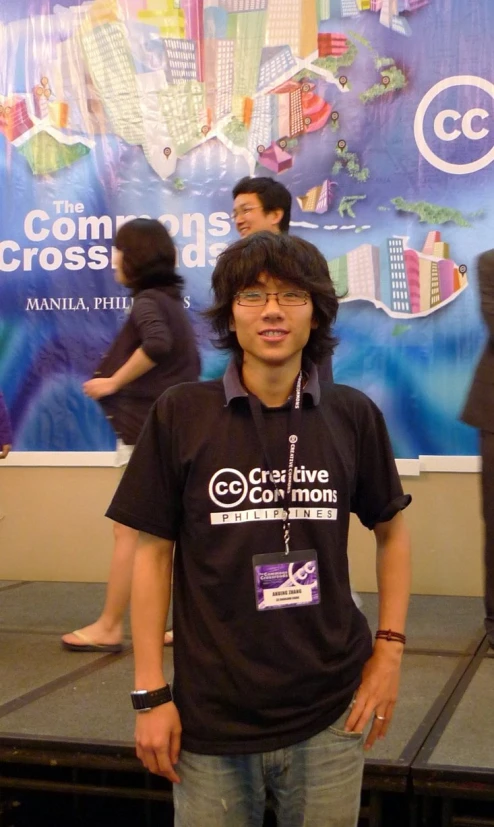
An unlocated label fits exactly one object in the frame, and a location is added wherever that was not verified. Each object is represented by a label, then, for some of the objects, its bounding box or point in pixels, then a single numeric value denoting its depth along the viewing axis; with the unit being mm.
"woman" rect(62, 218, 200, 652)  3512
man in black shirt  1591
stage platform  2543
